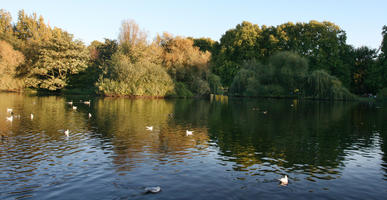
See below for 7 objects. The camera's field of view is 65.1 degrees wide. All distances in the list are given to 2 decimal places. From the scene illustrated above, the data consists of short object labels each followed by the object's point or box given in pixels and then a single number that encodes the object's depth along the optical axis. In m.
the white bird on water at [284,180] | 12.20
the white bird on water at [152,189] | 11.03
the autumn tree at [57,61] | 76.44
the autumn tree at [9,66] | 76.00
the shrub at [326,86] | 76.69
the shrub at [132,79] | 71.44
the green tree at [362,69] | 94.31
